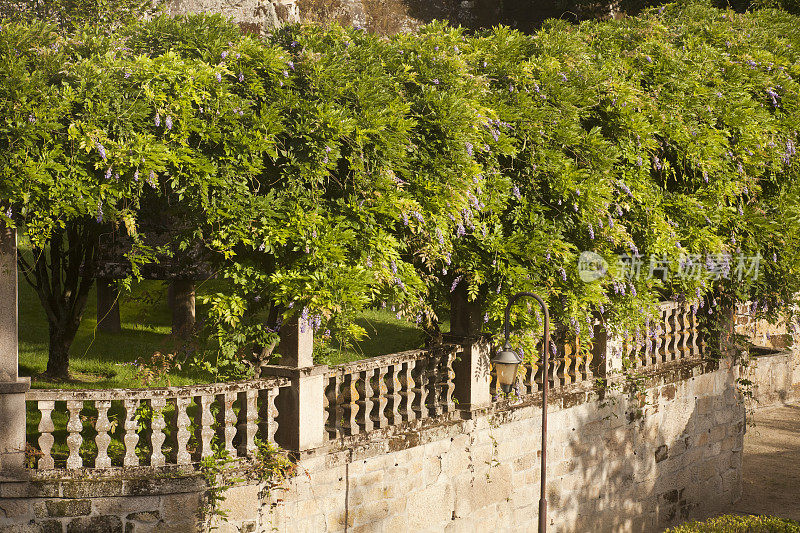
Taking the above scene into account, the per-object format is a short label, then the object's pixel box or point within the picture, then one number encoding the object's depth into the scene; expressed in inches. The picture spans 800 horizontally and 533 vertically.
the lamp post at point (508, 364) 639.1
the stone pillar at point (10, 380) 585.3
